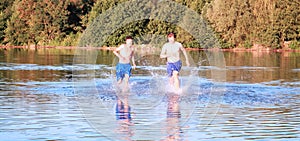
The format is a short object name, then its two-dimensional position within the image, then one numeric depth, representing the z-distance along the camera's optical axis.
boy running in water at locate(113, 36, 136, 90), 21.53
